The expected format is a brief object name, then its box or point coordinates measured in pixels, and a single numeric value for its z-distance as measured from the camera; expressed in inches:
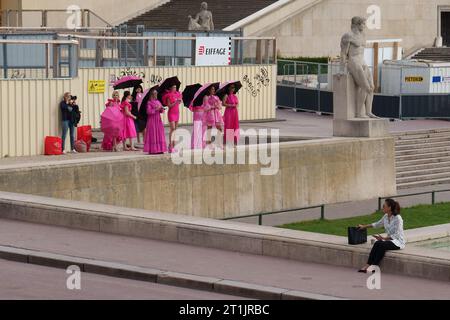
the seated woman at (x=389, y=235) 657.0
